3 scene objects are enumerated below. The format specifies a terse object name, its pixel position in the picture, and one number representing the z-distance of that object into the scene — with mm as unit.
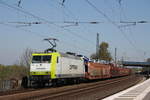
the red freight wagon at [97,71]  38859
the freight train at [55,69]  25625
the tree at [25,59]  63312
